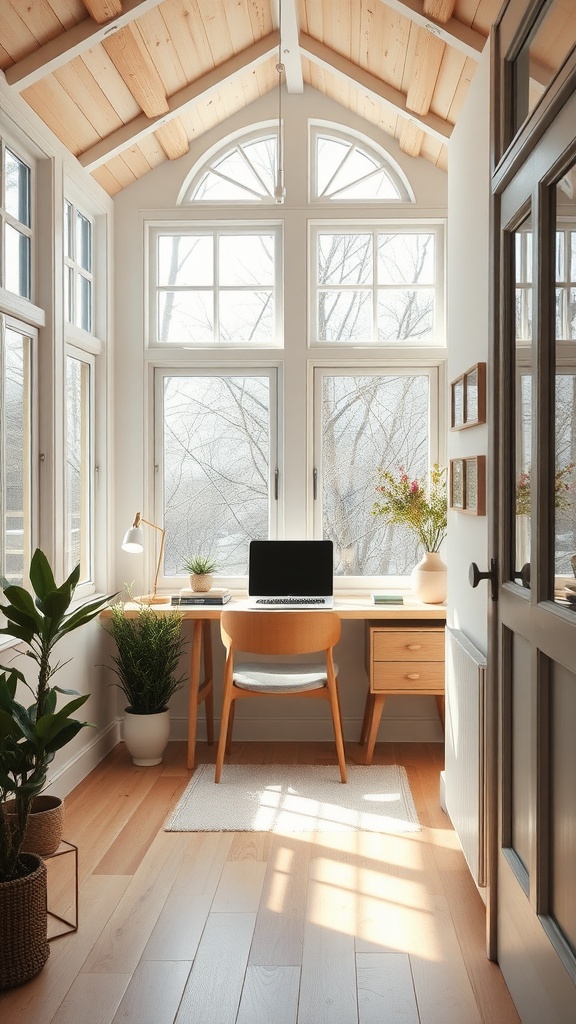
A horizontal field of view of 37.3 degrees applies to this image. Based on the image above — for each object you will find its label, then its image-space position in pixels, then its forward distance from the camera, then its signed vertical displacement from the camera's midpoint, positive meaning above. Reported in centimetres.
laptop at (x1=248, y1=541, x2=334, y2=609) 427 -32
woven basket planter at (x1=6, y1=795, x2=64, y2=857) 266 -102
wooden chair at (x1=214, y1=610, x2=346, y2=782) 369 -60
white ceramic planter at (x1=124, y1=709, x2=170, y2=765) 397 -107
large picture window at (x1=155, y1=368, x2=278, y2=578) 458 +25
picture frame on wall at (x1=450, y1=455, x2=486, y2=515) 271 +8
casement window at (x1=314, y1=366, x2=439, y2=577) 455 +30
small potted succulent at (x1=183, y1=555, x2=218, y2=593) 430 -34
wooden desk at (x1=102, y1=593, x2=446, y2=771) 398 -51
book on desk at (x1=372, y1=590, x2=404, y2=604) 418 -45
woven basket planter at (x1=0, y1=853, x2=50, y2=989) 218 -110
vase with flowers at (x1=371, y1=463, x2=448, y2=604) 416 -5
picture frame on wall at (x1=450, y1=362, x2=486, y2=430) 270 +37
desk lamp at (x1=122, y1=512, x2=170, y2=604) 414 -18
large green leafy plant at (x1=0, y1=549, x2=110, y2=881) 229 -58
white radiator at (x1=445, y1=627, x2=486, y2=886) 249 -78
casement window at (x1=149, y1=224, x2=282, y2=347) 459 +119
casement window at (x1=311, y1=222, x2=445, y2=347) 455 +119
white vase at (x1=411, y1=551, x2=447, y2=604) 415 -36
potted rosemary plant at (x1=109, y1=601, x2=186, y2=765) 395 -77
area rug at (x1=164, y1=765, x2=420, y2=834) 331 -123
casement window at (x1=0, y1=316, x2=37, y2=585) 326 +25
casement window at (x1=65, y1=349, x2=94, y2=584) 408 +23
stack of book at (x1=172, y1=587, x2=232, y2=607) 418 -45
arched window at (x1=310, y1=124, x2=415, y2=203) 456 +179
